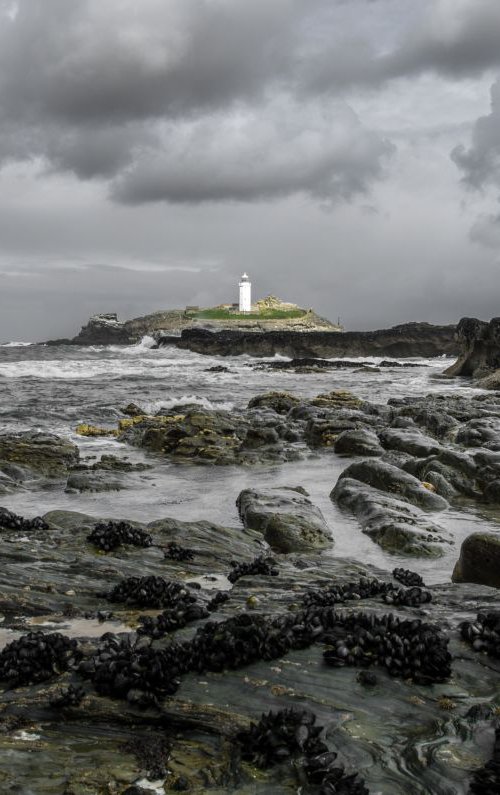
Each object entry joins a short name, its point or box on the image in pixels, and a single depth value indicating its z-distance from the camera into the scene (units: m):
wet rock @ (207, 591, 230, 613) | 6.36
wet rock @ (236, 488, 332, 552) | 10.60
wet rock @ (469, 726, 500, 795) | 3.60
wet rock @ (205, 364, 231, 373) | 63.67
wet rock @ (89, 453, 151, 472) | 17.08
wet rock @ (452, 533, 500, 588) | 7.94
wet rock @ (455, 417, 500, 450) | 20.04
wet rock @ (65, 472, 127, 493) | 14.86
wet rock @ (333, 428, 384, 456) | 19.23
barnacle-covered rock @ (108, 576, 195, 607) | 6.64
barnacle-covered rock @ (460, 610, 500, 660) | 5.05
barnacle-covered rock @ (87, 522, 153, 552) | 9.16
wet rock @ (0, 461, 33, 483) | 16.03
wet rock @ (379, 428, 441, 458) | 18.08
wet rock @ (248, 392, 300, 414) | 30.42
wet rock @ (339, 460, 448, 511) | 13.53
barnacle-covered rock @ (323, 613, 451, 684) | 4.75
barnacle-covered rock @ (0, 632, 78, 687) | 4.85
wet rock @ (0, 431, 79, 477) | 17.19
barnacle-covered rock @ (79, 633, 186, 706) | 4.56
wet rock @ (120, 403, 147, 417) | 29.50
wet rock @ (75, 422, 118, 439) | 23.86
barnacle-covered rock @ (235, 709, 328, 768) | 3.89
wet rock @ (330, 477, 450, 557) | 10.37
